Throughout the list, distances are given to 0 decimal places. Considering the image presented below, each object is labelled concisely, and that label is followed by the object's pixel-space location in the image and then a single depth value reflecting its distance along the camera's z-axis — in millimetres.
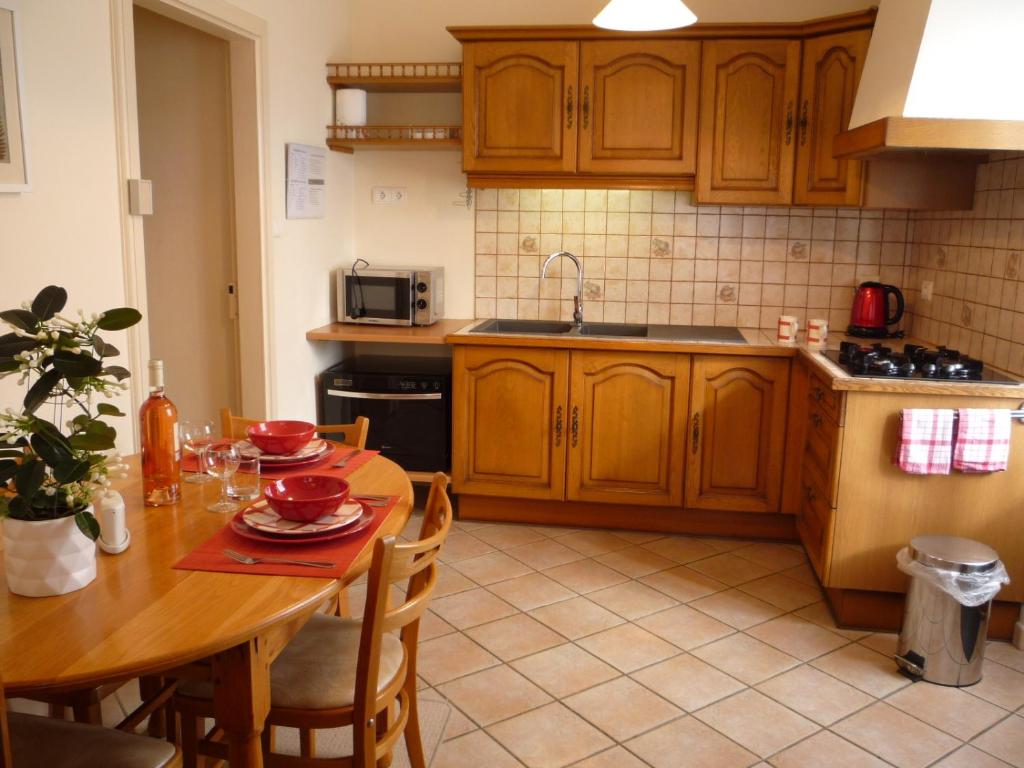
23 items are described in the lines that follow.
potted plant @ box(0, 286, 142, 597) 1442
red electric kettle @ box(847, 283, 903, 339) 3938
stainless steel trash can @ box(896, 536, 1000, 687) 2645
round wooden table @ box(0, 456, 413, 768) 1281
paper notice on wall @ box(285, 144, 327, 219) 3665
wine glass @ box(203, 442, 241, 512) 1924
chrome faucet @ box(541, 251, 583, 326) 4203
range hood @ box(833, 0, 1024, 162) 2715
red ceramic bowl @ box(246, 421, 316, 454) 2221
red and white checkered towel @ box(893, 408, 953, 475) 2805
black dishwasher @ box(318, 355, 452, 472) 4004
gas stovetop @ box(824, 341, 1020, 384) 2912
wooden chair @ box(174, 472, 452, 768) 1653
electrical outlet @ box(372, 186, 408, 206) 4418
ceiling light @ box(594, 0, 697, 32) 2494
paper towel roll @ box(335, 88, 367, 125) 4113
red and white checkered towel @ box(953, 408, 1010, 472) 2787
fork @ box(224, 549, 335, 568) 1621
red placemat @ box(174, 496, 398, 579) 1598
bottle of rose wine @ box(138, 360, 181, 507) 1880
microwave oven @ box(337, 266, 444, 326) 4098
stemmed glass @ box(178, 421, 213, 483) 2041
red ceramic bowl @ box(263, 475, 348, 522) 1765
